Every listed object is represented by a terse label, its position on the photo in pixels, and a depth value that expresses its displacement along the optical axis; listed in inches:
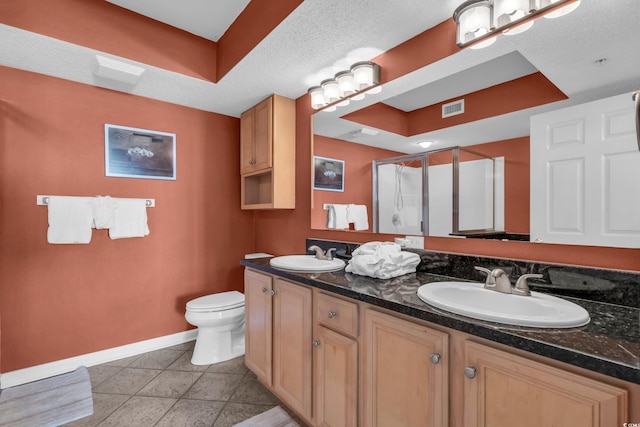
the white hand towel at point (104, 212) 89.7
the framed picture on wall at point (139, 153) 94.5
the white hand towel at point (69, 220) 83.2
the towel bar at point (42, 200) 83.4
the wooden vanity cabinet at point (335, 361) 50.7
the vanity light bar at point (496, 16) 45.3
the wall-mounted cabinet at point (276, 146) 96.6
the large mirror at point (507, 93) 42.6
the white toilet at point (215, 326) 91.4
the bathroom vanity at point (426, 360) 27.6
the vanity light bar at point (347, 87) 71.7
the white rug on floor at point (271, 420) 65.3
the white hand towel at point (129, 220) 92.8
